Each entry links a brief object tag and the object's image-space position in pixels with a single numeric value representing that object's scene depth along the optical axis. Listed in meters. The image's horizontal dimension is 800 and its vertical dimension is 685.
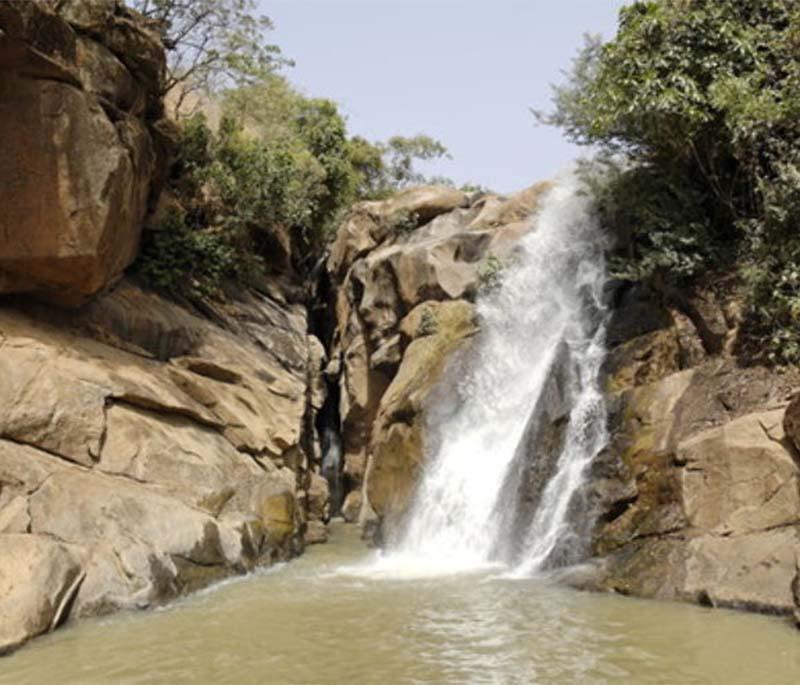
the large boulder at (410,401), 20.11
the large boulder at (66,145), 15.02
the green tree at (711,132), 14.76
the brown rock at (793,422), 11.55
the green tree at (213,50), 23.44
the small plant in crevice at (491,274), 23.47
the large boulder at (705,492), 11.05
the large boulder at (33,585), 9.73
